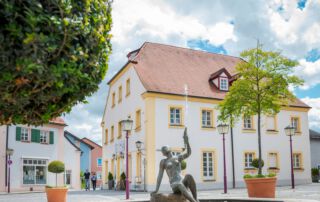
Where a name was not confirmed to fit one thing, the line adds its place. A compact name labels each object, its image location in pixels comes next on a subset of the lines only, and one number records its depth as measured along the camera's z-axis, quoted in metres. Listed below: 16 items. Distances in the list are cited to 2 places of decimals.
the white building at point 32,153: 33.41
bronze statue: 9.38
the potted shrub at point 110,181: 32.91
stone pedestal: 9.38
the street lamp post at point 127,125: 19.38
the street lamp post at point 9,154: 31.98
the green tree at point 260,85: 17.30
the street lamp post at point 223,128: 23.02
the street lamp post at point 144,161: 27.56
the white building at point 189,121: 28.11
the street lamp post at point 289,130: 24.20
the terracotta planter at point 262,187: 14.48
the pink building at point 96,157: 63.54
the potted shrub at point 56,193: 15.32
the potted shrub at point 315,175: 36.44
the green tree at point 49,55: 4.57
